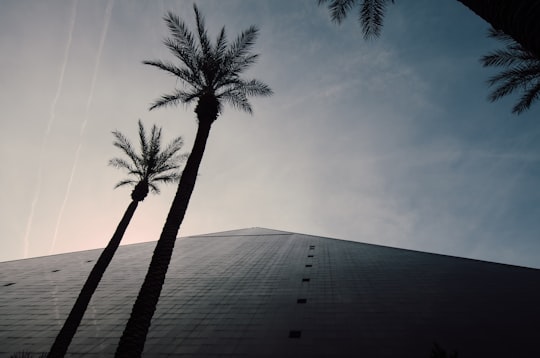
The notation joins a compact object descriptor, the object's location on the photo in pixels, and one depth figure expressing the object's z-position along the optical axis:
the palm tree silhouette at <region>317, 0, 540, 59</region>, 2.65
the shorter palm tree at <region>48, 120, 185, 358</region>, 9.20
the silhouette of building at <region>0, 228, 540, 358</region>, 8.88
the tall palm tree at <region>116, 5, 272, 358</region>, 6.23
